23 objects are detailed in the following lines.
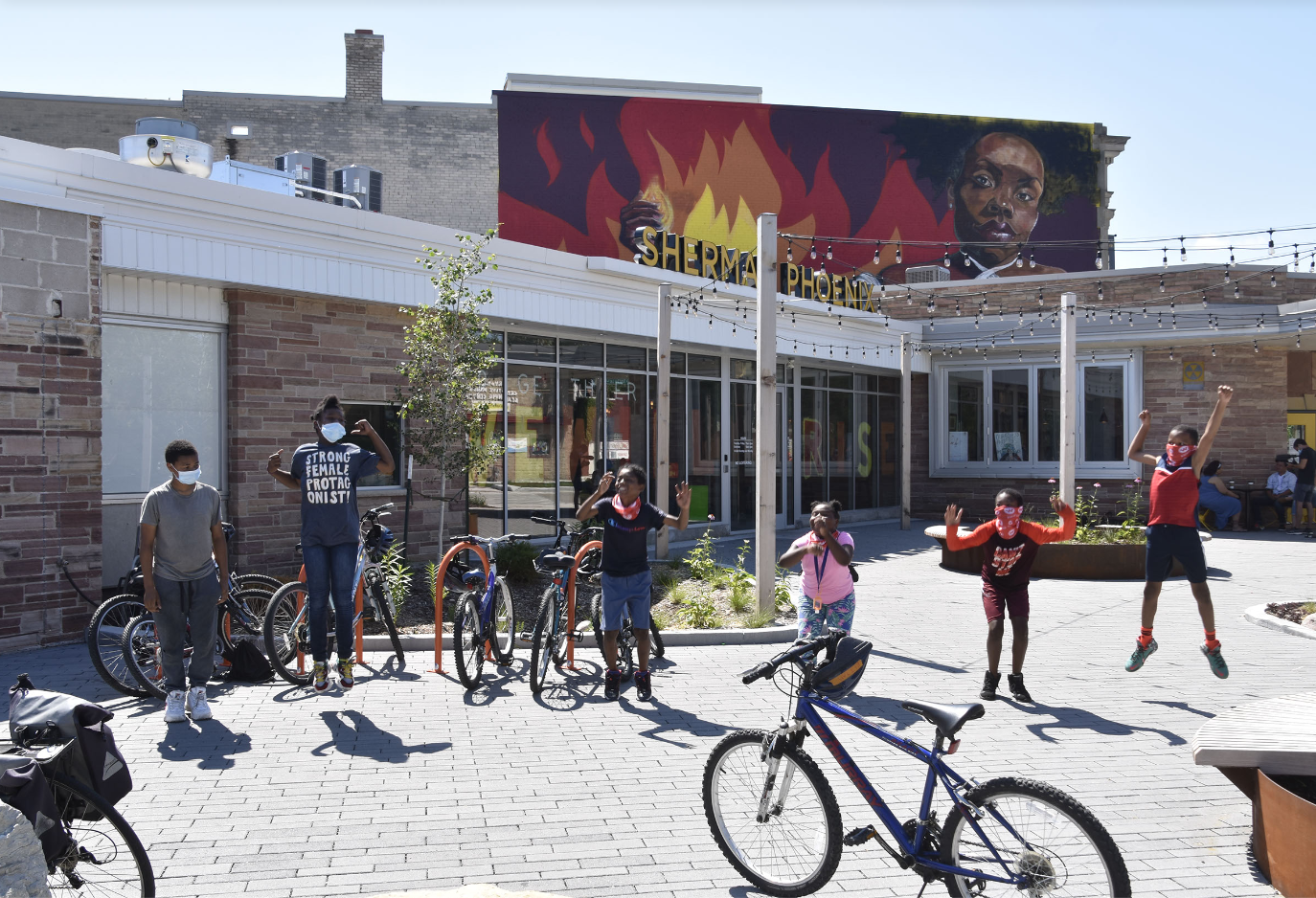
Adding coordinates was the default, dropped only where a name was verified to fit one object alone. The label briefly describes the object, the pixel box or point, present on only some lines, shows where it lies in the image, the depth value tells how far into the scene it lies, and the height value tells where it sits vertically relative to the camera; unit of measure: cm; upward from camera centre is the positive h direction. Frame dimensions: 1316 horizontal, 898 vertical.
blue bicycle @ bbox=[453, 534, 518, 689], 775 -132
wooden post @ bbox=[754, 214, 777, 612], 1052 +22
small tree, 1137 +85
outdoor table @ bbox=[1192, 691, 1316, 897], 404 -133
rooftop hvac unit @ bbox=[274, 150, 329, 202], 2289 +622
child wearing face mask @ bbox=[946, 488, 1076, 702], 739 -86
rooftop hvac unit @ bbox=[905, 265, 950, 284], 3183 +523
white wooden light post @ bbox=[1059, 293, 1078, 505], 1541 +84
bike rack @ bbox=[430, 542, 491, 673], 820 -122
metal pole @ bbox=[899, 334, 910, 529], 2053 +50
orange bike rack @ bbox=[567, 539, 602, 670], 833 -114
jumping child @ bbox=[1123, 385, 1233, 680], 793 -59
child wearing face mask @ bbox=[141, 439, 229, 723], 685 -78
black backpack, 801 -162
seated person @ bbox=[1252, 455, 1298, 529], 2006 -79
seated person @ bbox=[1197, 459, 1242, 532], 1969 -93
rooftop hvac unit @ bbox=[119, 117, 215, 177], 1228 +347
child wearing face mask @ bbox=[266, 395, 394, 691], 742 -49
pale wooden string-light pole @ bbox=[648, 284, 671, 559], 1362 +62
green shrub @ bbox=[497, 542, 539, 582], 1213 -132
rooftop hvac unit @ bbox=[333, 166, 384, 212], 2277 +578
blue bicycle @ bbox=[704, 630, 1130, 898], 349 -135
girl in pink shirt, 714 -97
